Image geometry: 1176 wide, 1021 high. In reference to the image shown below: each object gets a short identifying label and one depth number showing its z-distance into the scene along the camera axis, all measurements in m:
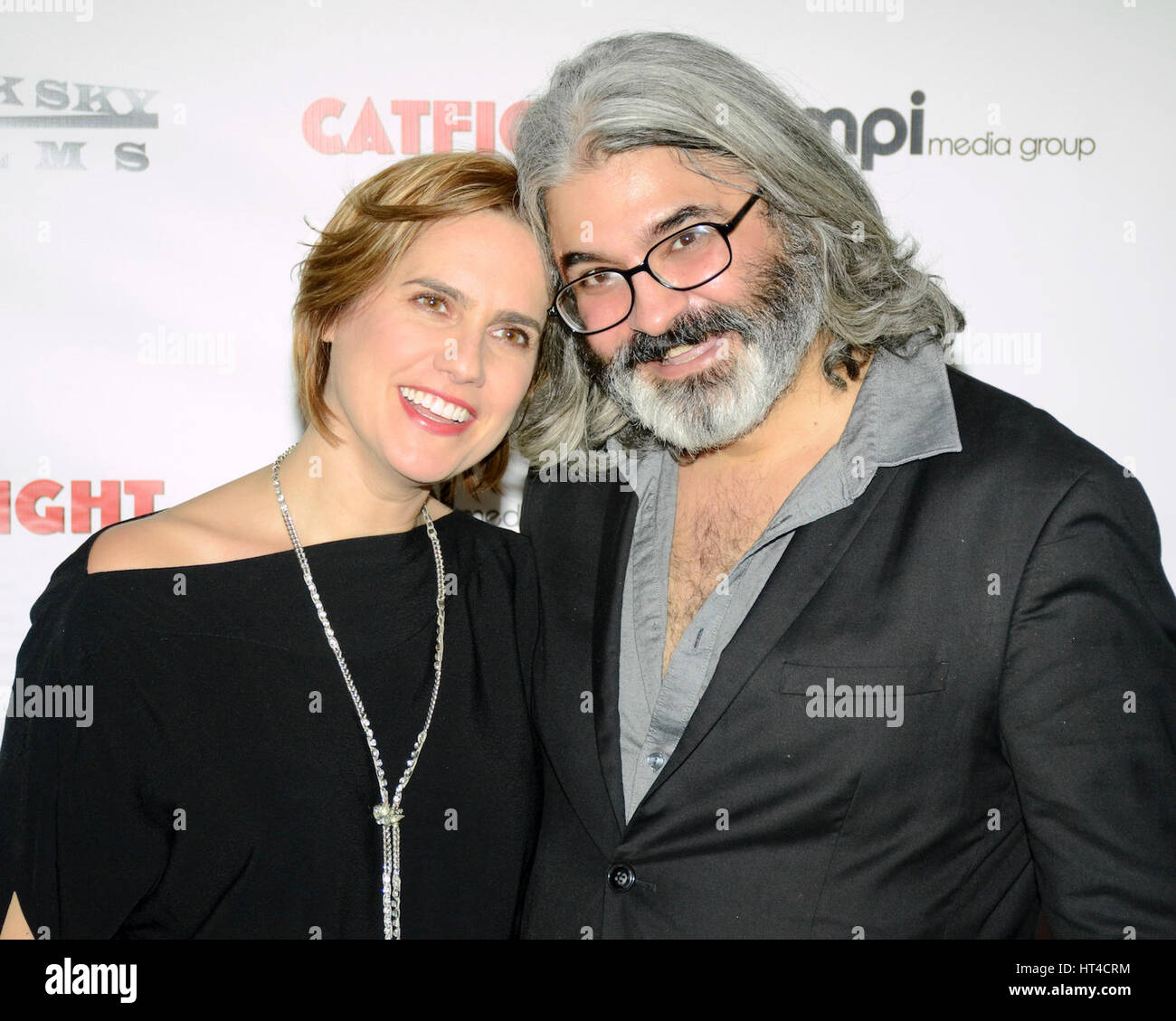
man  1.47
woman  1.61
